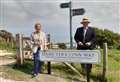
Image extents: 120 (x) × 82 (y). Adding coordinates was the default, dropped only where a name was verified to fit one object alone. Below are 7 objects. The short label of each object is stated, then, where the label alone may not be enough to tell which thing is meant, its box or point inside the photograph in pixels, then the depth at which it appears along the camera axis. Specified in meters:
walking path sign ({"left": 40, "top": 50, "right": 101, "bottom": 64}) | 3.87
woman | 4.09
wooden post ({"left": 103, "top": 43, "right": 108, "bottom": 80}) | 4.26
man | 3.99
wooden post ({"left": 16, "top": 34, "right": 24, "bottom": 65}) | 4.47
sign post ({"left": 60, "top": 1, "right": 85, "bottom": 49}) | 4.69
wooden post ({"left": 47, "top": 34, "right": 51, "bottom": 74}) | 4.34
